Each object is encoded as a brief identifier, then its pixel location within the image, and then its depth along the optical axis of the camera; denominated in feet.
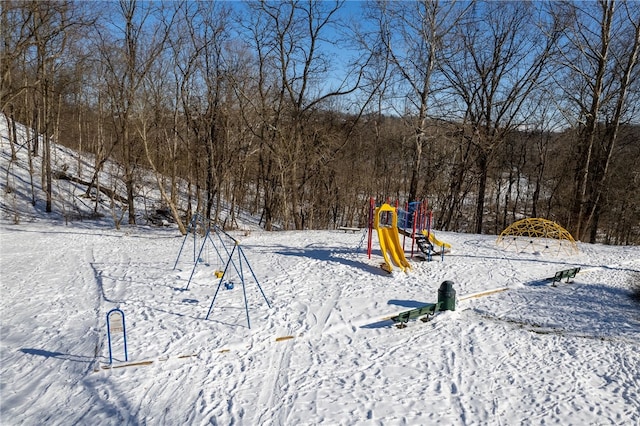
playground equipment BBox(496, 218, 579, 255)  48.11
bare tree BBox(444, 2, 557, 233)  74.46
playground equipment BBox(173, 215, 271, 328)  31.27
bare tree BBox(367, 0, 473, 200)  61.72
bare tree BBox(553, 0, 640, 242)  55.83
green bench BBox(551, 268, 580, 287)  36.09
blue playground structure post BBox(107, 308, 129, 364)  20.11
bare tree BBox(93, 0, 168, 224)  56.54
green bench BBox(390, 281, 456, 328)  26.48
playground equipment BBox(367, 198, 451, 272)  39.04
